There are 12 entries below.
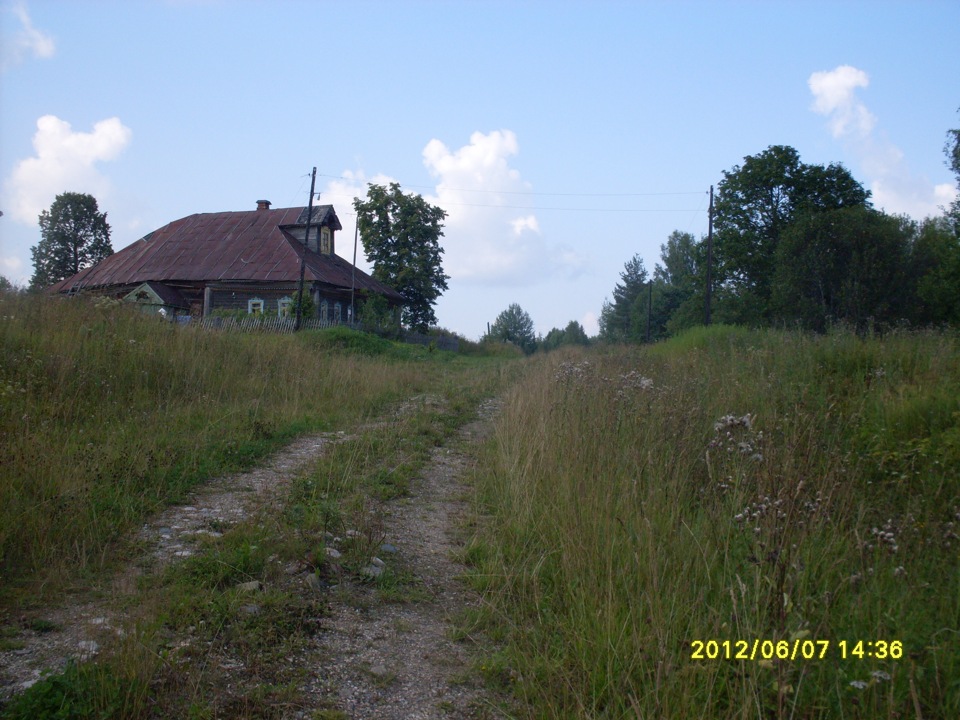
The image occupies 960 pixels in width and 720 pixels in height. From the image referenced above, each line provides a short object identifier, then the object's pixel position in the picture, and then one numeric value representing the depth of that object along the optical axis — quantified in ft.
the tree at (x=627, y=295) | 248.93
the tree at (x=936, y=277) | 84.43
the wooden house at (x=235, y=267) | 104.06
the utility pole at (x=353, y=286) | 112.78
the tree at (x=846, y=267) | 88.33
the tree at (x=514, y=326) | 286.05
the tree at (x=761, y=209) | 123.65
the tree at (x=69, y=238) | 149.89
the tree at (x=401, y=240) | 141.69
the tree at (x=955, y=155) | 81.46
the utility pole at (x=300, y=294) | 86.98
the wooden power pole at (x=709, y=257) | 110.63
